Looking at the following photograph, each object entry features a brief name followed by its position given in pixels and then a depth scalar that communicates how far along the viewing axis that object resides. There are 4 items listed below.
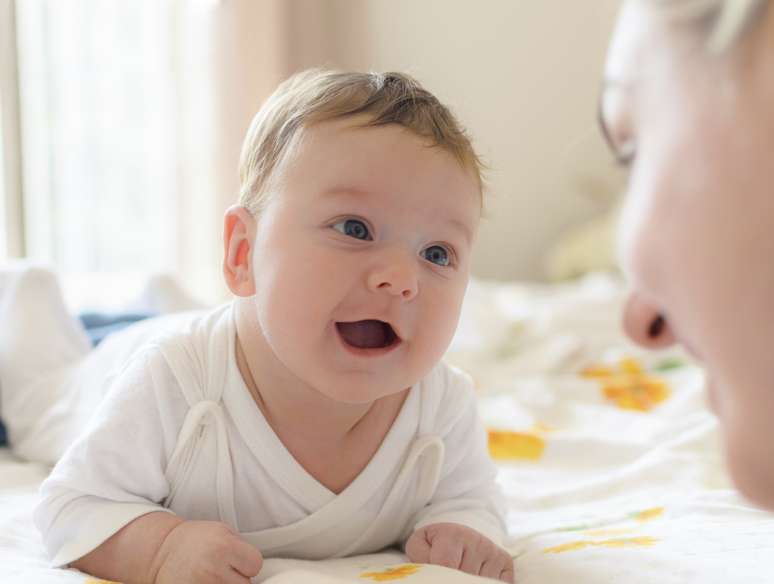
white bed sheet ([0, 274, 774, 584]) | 0.85
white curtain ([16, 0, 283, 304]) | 2.49
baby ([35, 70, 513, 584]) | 0.85
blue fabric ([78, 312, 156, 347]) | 1.66
